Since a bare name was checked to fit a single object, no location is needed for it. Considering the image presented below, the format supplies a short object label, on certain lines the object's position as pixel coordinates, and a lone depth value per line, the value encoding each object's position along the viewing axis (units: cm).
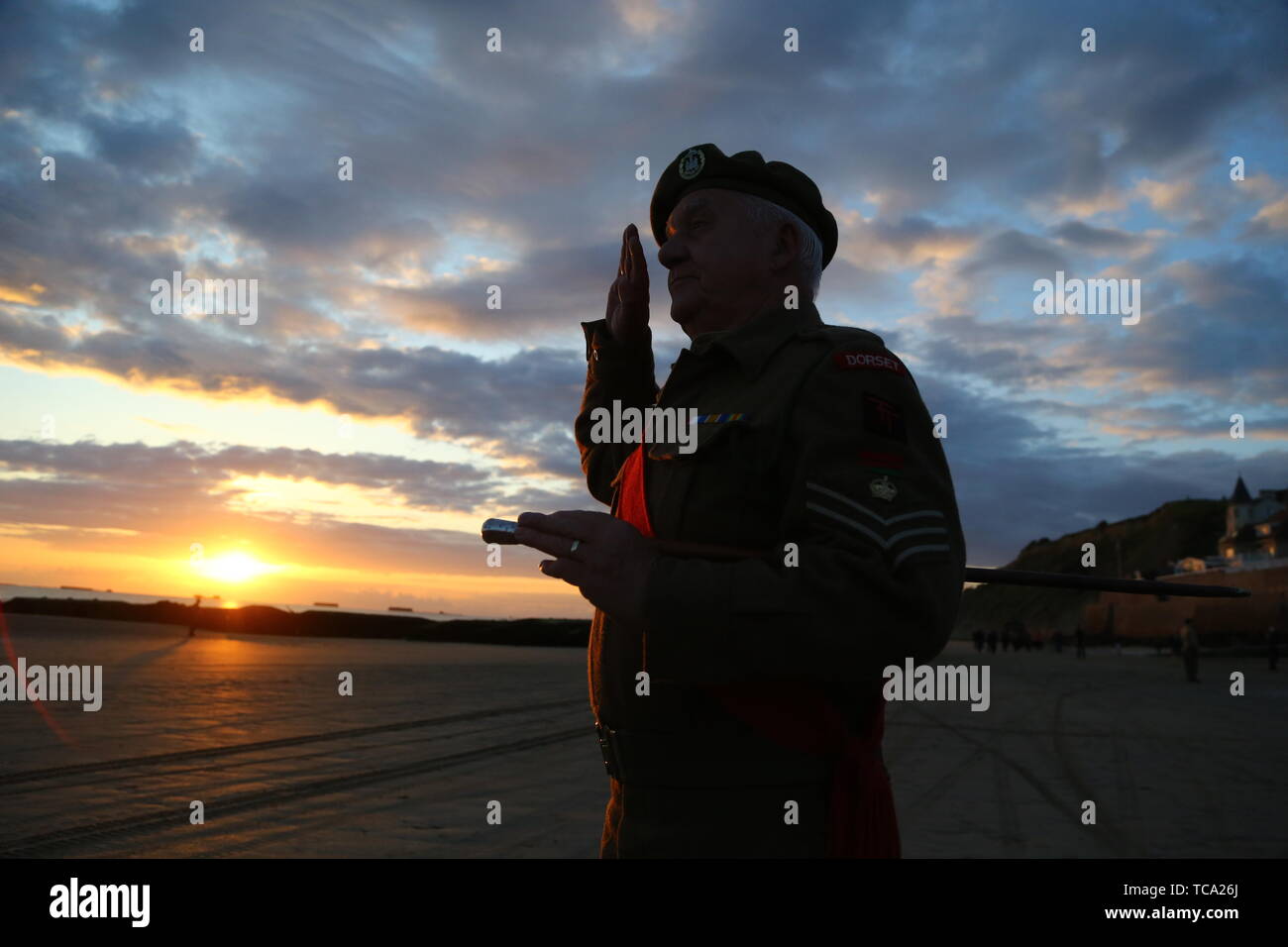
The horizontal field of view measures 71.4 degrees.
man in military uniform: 138
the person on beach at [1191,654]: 3017
